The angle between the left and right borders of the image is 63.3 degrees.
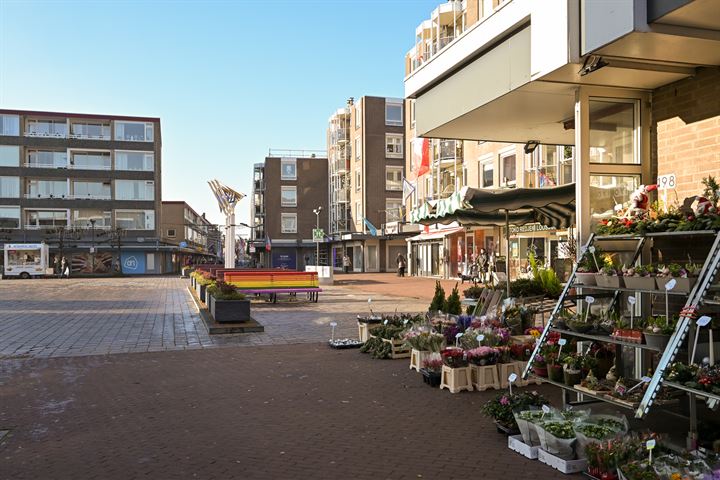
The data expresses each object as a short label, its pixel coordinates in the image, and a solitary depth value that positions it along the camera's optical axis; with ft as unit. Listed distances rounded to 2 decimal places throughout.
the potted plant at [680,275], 14.84
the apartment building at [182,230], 263.70
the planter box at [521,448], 15.78
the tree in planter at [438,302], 35.60
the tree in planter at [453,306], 35.06
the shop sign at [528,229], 86.15
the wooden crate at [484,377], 23.71
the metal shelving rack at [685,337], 13.37
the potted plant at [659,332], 14.53
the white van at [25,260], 161.38
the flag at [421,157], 96.02
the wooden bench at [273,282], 64.08
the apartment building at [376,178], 178.81
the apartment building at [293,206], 233.96
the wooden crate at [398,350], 30.89
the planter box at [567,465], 14.67
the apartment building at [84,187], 191.11
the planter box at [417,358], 26.30
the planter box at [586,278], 18.19
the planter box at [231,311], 43.55
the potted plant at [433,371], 24.41
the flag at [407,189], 128.06
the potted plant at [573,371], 17.30
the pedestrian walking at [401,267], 138.05
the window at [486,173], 105.19
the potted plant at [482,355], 23.88
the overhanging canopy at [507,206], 28.58
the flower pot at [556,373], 17.97
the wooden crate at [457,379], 23.36
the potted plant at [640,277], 15.99
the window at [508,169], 97.23
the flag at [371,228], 162.65
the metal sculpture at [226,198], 109.19
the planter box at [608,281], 17.07
